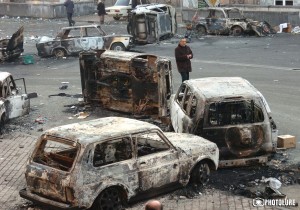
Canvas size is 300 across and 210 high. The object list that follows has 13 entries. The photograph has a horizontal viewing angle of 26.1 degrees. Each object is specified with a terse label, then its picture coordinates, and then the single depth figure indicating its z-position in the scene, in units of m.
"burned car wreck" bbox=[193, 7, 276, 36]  29.69
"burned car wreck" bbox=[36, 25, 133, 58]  25.25
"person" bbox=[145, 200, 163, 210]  6.91
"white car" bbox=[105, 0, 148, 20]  37.25
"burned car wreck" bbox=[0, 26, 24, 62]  24.58
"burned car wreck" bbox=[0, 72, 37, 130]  14.80
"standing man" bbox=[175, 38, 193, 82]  16.98
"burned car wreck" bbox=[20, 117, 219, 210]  8.94
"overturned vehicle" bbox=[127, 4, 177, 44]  28.16
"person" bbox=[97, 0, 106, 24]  36.21
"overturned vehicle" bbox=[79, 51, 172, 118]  14.74
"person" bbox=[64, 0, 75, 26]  36.09
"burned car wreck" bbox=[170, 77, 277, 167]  10.94
